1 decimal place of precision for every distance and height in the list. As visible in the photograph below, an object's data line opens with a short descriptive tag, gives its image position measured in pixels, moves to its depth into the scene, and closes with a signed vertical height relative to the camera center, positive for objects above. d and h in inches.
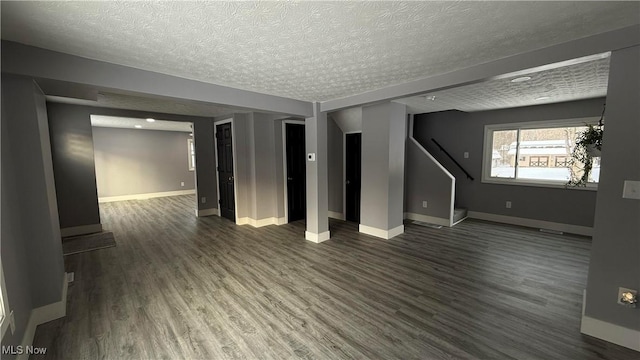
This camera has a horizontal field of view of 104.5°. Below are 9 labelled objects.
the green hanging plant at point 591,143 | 93.9 +4.5
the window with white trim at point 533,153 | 178.5 +2.3
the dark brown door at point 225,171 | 210.4 -10.7
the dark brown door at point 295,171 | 204.8 -11.0
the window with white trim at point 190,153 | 355.3 +9.8
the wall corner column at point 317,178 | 155.6 -12.8
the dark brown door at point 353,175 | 200.8 -14.4
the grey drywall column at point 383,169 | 160.9 -7.6
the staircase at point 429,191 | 194.4 -27.7
